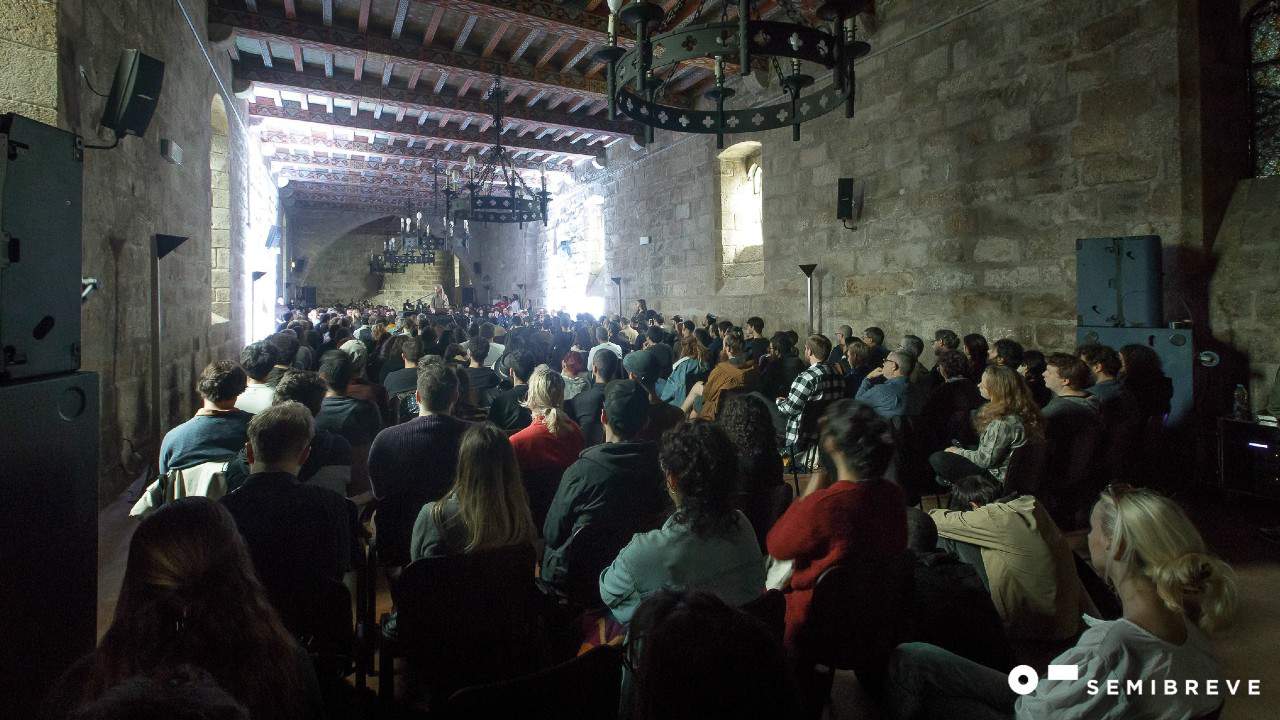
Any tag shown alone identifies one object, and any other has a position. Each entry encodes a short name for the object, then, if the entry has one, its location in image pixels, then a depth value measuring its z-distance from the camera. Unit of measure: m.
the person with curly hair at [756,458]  2.61
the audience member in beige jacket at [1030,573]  2.16
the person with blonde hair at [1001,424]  3.25
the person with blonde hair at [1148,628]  1.31
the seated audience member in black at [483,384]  4.56
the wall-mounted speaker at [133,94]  3.49
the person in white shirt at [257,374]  3.51
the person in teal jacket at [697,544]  1.77
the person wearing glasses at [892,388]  4.07
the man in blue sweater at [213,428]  2.59
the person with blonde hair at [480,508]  1.93
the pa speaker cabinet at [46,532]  1.27
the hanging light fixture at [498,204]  8.01
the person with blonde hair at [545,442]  2.88
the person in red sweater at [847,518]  1.94
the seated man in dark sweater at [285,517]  1.86
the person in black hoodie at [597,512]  2.21
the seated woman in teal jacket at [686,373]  5.61
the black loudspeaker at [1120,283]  4.65
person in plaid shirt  4.15
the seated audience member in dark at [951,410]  4.01
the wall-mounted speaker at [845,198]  7.54
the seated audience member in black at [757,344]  6.84
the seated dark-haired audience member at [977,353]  4.91
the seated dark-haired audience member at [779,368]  5.36
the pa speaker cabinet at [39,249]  1.39
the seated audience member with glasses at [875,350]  5.14
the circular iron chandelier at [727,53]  2.92
